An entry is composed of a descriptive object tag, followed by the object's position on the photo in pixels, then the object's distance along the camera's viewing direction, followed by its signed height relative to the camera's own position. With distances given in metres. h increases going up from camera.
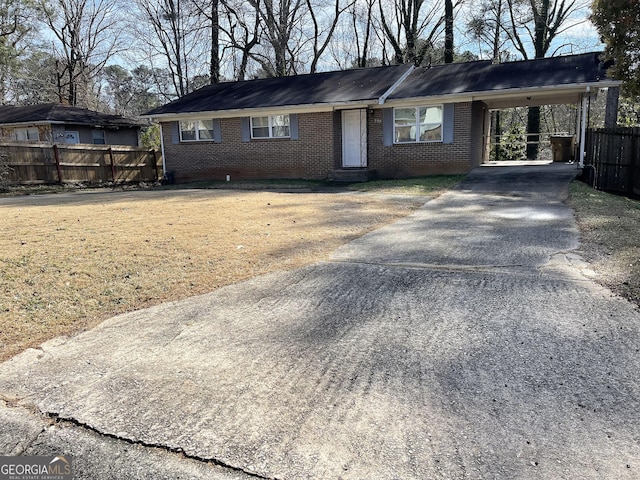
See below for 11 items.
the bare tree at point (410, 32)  29.72 +7.51
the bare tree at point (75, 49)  32.81 +8.00
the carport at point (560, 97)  13.97 +1.55
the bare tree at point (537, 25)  27.62 +7.31
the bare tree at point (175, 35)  30.93 +8.21
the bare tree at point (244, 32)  28.28 +7.63
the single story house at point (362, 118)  15.51 +1.17
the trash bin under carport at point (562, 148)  19.02 -0.28
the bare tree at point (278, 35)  28.05 +7.36
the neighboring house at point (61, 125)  23.31 +1.77
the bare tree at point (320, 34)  30.77 +7.76
